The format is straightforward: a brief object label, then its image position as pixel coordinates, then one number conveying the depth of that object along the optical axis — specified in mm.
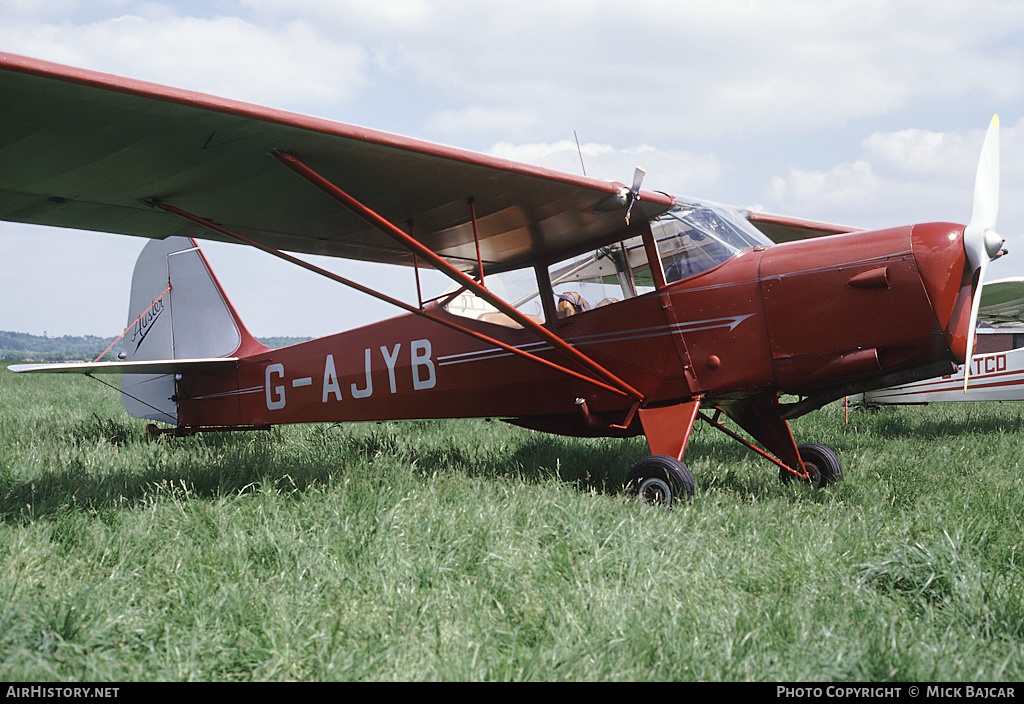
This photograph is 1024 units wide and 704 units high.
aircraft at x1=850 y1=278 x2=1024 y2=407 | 9691
